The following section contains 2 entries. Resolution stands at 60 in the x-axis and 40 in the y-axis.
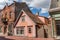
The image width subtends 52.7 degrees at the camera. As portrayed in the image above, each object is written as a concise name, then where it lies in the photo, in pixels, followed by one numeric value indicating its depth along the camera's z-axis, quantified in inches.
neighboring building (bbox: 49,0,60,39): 262.2
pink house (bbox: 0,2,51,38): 502.8
